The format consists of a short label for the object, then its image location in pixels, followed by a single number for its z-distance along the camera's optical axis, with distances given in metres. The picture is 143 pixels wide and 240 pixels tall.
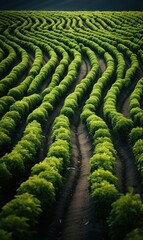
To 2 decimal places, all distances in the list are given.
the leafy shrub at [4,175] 15.39
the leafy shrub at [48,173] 15.06
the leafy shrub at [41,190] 13.74
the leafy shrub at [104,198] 13.48
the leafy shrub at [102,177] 14.80
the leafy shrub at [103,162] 16.27
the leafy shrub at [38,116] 24.34
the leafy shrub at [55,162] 16.33
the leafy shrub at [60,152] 17.86
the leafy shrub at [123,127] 22.02
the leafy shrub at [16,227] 10.65
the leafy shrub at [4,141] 19.83
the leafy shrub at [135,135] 19.66
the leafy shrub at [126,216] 11.15
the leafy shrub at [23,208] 11.78
